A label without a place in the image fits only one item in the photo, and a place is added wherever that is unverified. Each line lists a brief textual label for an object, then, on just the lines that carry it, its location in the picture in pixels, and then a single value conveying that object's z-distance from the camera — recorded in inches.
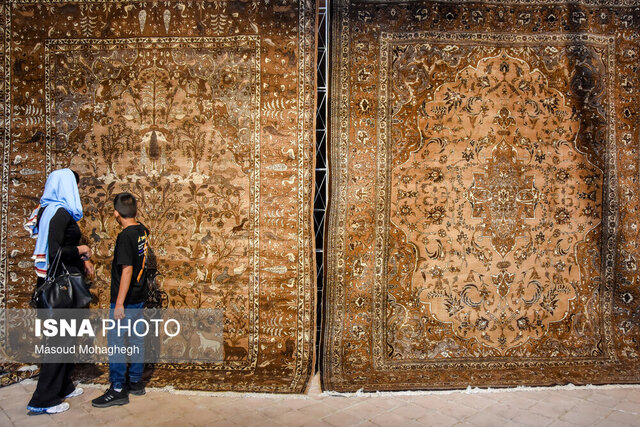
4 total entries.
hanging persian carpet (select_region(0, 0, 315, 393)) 149.0
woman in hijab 116.0
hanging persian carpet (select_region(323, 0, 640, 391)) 149.1
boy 119.3
